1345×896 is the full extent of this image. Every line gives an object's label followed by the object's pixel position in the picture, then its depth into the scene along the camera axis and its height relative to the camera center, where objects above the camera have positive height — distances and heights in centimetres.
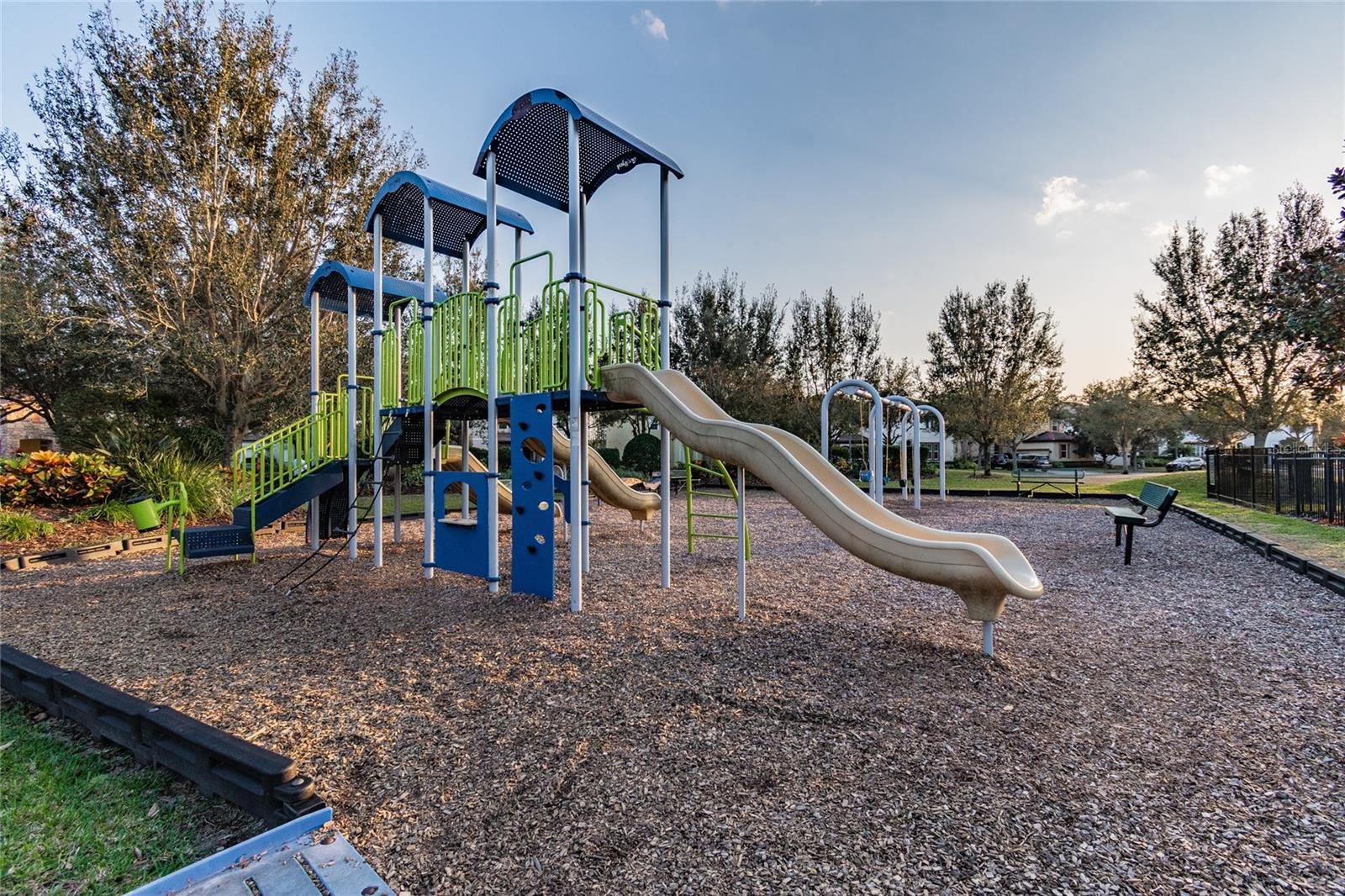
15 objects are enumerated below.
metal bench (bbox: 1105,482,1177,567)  757 -75
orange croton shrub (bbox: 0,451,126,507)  1007 -30
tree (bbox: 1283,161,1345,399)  823 +200
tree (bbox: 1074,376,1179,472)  4244 +245
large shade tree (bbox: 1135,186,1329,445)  2195 +496
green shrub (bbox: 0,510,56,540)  879 -94
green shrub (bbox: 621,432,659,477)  2308 +12
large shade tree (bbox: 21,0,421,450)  1221 +556
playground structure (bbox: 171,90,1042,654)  482 +58
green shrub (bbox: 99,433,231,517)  1066 -23
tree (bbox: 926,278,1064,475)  2791 +408
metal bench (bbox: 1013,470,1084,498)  1890 -109
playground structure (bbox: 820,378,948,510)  1177 +58
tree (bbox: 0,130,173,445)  1188 +269
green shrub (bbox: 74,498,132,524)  1016 -85
